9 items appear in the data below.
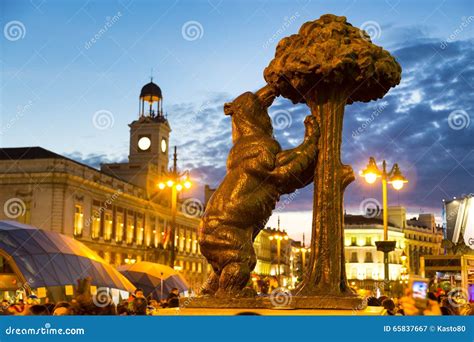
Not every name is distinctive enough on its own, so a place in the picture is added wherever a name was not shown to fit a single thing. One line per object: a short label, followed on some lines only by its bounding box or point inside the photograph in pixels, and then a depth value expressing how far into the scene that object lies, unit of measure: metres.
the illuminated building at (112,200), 44.72
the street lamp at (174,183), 19.88
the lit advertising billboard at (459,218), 33.88
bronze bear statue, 5.70
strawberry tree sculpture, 5.87
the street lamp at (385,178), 15.20
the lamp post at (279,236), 39.53
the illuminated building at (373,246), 96.31
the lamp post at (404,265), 34.23
